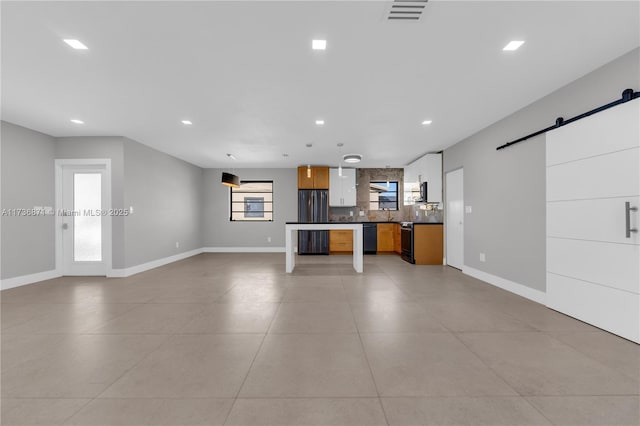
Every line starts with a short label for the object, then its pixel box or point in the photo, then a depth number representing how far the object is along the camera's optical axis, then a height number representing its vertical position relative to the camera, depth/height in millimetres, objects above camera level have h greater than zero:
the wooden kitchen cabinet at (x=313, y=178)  8297 +1086
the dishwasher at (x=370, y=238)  8461 -804
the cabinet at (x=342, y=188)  8516 +792
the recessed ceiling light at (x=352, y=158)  5893 +1223
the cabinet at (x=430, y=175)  6426 +938
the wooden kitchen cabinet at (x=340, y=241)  8359 -890
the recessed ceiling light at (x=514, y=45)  2375 +1514
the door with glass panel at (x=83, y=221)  5297 -145
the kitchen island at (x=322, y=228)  5539 -466
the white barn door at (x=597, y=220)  2488 -81
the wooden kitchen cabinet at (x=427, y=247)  6430 -831
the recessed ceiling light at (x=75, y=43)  2330 +1513
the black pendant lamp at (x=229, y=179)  6527 +844
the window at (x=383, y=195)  9088 +602
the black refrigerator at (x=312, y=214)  8211 -36
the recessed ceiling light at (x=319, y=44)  2355 +1511
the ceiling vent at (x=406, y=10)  1916 +1505
